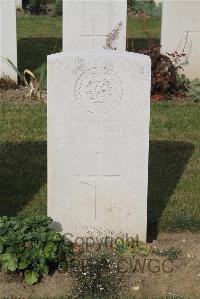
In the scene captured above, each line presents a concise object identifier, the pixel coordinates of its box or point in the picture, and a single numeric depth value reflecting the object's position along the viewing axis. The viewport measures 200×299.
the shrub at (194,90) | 10.13
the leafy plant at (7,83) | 10.65
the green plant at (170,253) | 5.27
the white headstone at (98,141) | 5.11
